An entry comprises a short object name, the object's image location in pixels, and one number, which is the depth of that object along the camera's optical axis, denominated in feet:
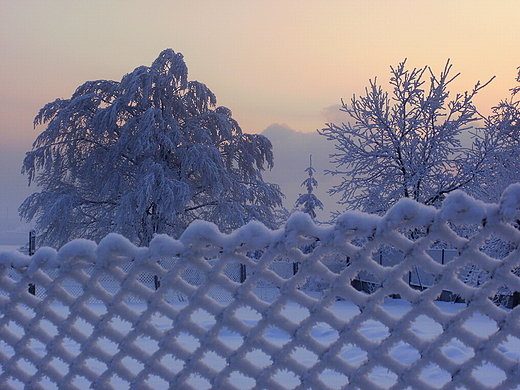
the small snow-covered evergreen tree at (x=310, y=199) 72.55
